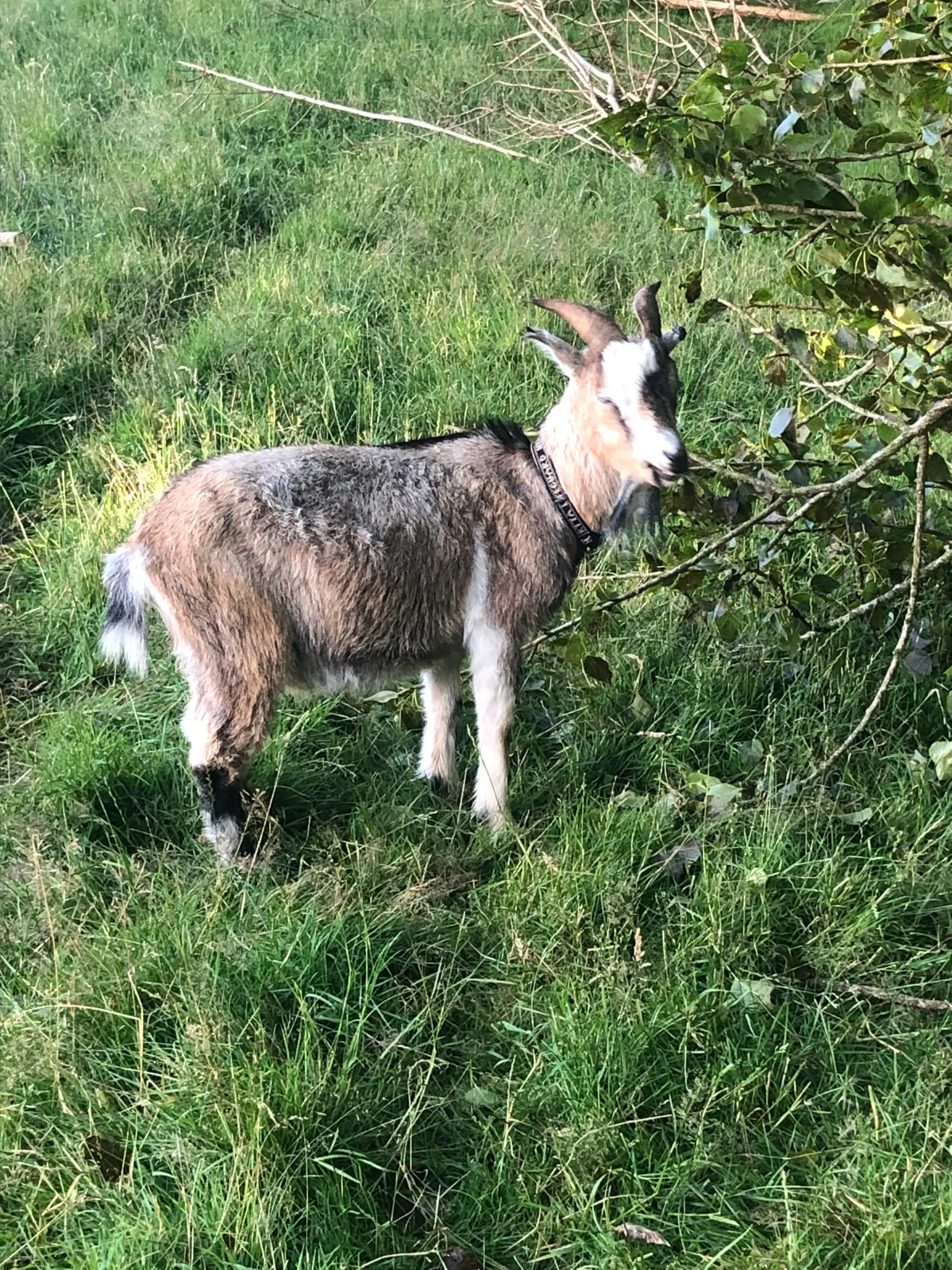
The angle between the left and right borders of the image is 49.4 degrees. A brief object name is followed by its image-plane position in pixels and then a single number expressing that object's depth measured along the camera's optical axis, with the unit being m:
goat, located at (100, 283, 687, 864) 2.94
